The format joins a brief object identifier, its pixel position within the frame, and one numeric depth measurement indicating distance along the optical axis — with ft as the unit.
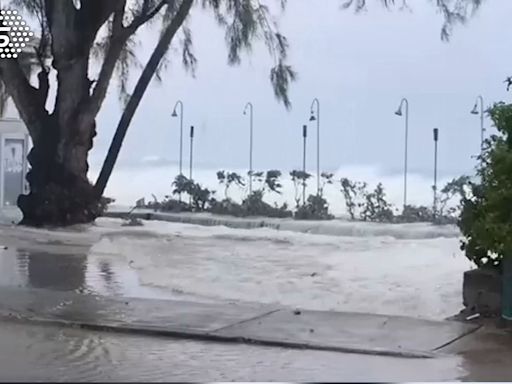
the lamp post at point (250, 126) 88.73
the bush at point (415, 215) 73.10
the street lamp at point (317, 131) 81.97
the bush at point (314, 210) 76.28
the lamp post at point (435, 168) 73.15
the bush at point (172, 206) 84.02
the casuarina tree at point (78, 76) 62.75
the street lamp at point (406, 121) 81.46
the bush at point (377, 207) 74.23
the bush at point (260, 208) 77.61
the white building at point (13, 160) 77.97
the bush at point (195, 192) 83.46
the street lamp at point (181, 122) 91.20
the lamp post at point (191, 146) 93.97
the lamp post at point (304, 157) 81.35
